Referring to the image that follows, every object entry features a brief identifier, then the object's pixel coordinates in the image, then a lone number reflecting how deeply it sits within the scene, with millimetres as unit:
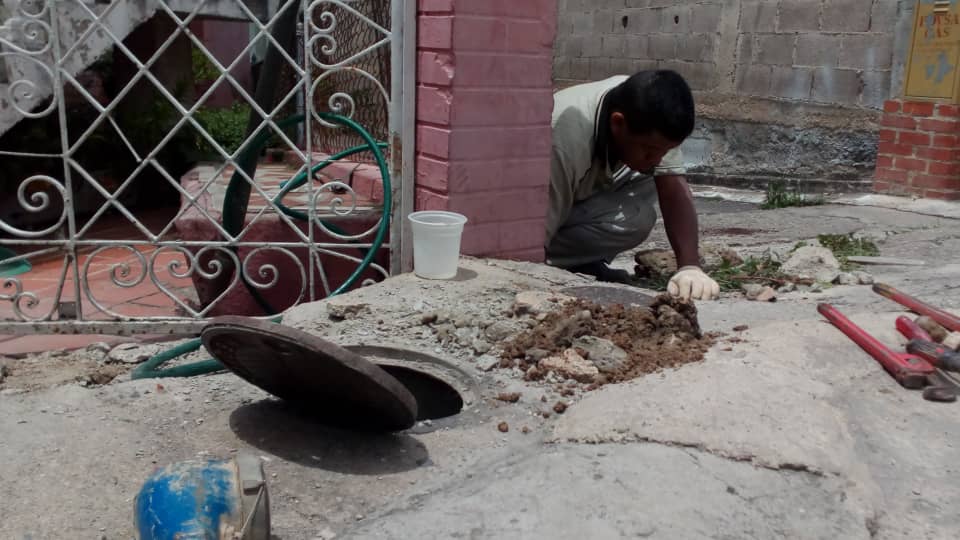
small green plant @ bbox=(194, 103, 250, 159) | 6660
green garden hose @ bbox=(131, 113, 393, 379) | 2348
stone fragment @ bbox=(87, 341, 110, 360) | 2986
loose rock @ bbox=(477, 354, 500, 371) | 2238
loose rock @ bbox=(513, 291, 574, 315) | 2500
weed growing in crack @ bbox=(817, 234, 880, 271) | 3705
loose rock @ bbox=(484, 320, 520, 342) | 2385
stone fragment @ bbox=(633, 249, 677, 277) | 3639
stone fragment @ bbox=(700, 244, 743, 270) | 3605
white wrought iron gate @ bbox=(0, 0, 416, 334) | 2789
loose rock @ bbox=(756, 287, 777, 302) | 2900
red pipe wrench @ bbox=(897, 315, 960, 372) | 2133
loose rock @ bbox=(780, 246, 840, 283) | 3211
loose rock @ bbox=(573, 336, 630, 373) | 2189
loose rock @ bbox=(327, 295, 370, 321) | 2490
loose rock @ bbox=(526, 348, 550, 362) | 2221
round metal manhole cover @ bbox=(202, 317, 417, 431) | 1649
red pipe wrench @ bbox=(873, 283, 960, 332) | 2410
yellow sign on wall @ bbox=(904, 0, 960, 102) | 5266
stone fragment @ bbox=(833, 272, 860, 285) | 3135
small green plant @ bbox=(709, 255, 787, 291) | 3271
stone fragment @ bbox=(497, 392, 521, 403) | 2049
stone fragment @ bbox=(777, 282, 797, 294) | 3092
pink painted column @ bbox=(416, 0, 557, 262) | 2701
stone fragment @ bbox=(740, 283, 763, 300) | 2952
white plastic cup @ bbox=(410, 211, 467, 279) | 2639
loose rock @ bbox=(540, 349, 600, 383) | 2131
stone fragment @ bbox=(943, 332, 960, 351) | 2264
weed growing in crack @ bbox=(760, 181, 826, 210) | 6035
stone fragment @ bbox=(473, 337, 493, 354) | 2314
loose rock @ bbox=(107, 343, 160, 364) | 2807
